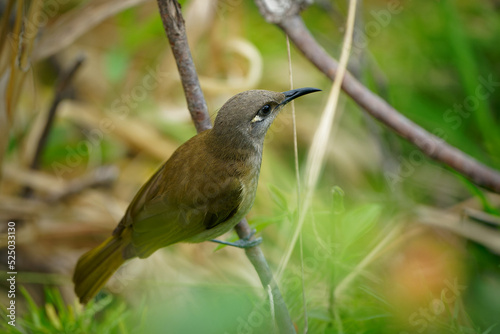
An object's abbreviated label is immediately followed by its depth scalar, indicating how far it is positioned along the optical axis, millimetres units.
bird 4742
